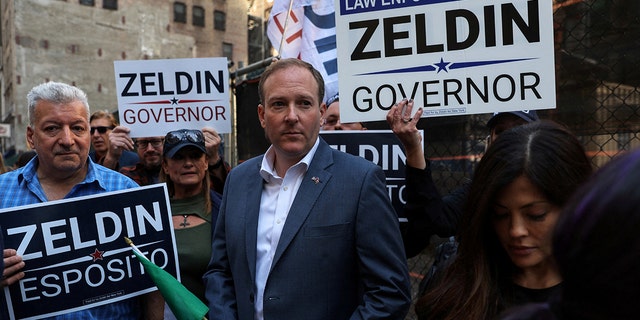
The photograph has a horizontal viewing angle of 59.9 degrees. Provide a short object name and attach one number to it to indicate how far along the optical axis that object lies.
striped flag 5.38
